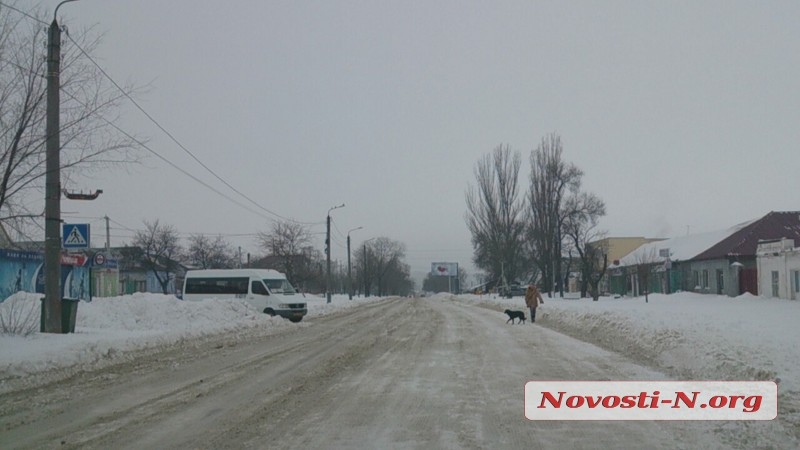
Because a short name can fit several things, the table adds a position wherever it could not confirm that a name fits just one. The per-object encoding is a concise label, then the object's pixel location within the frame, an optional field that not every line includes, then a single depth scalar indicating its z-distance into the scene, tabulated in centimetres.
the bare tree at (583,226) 6162
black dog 2803
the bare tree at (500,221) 6719
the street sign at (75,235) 1681
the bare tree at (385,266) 13198
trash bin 1719
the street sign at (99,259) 3156
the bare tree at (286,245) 7525
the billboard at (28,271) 3244
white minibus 3269
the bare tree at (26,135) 1630
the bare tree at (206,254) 8106
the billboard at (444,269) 14488
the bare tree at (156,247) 6662
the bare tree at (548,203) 6003
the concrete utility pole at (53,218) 1620
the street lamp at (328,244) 5675
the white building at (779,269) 3834
